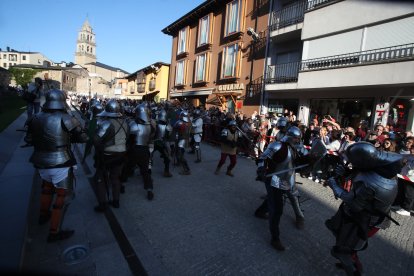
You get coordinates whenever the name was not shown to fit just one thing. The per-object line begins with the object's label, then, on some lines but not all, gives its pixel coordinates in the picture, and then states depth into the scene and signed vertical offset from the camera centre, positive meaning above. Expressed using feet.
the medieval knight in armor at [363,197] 8.01 -2.52
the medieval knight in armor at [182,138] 21.88 -2.79
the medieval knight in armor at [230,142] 21.25 -2.71
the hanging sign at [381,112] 28.40 +1.06
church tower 335.26 +73.41
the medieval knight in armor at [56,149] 10.61 -2.21
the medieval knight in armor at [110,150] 13.38 -2.57
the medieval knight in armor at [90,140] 14.65 -2.26
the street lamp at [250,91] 47.73 +3.91
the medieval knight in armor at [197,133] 26.23 -2.61
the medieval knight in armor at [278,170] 11.12 -2.66
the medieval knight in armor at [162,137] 19.88 -2.50
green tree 211.41 +17.51
